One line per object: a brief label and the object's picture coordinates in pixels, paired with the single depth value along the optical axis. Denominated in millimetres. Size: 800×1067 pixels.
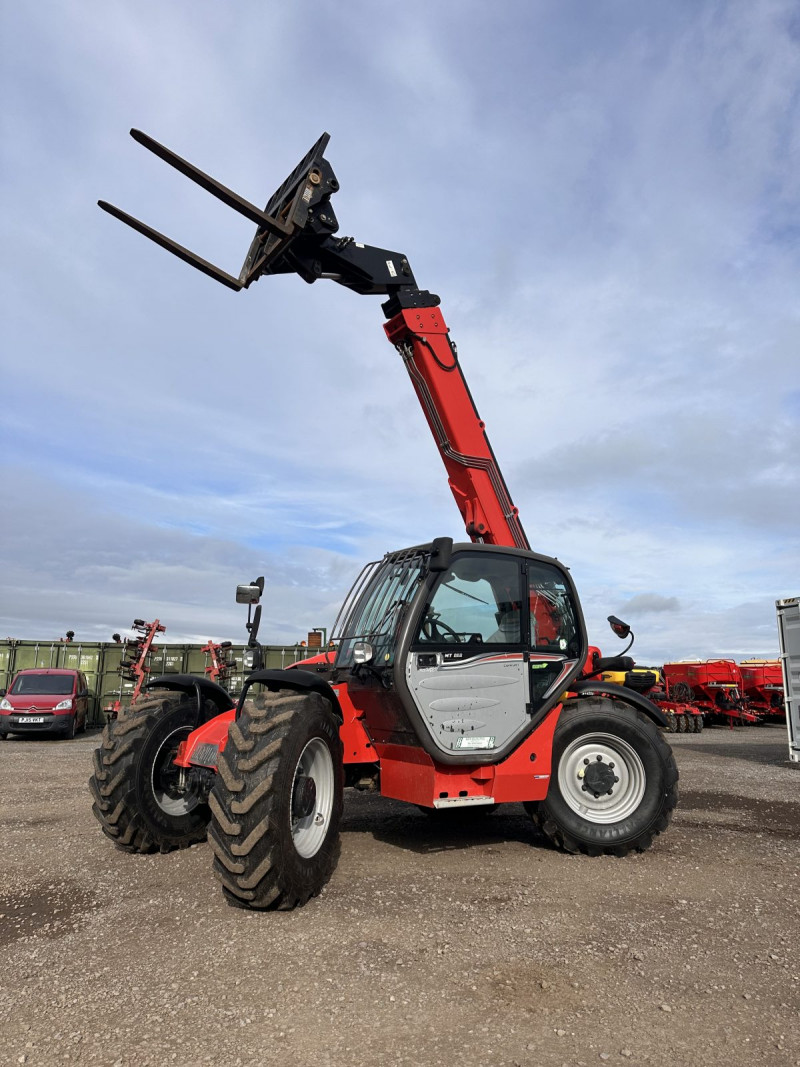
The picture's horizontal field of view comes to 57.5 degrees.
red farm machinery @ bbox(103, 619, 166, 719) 19086
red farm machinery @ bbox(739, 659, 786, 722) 22109
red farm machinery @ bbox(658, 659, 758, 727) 21141
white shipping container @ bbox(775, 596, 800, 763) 11570
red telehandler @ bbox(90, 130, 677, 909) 4824
